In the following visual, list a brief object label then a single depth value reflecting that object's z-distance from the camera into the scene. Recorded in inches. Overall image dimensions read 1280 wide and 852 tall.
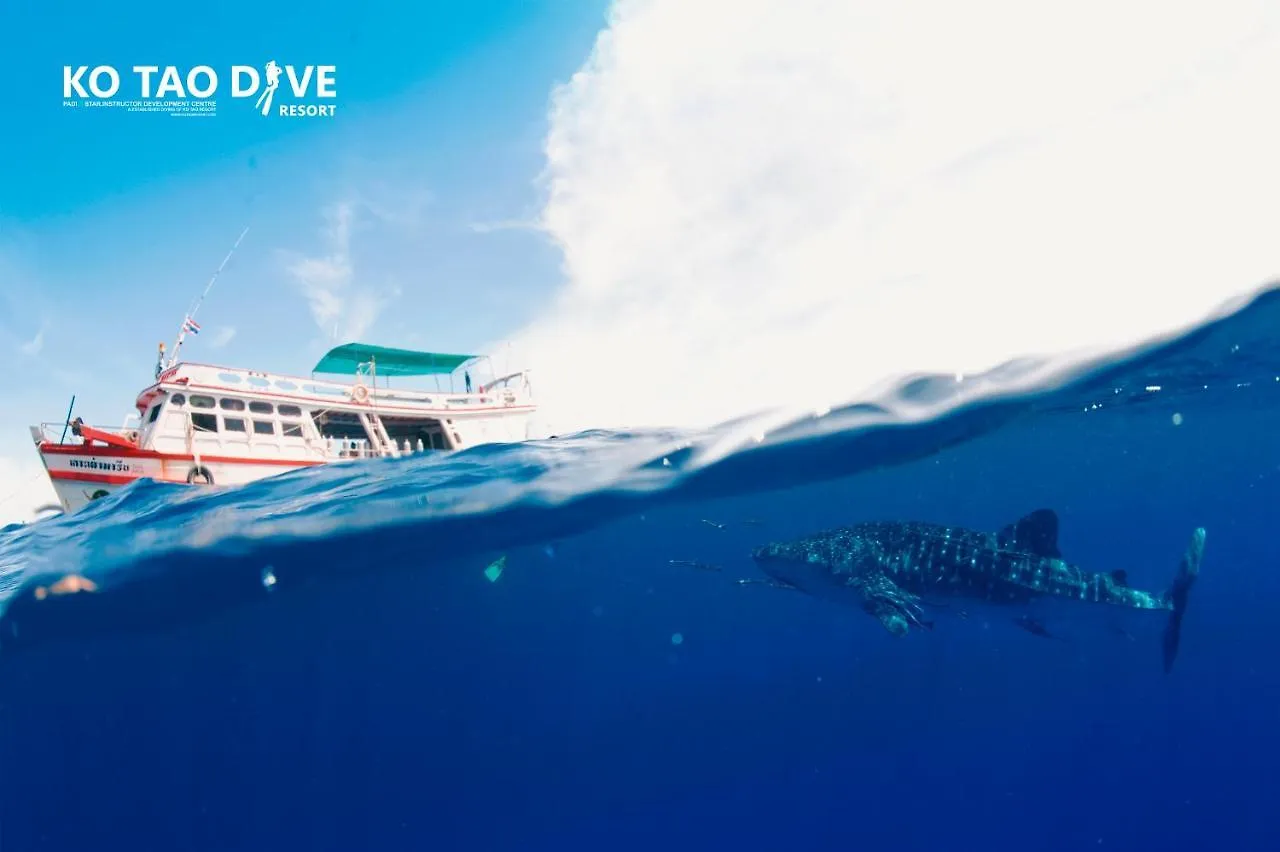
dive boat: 635.5
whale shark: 326.0
